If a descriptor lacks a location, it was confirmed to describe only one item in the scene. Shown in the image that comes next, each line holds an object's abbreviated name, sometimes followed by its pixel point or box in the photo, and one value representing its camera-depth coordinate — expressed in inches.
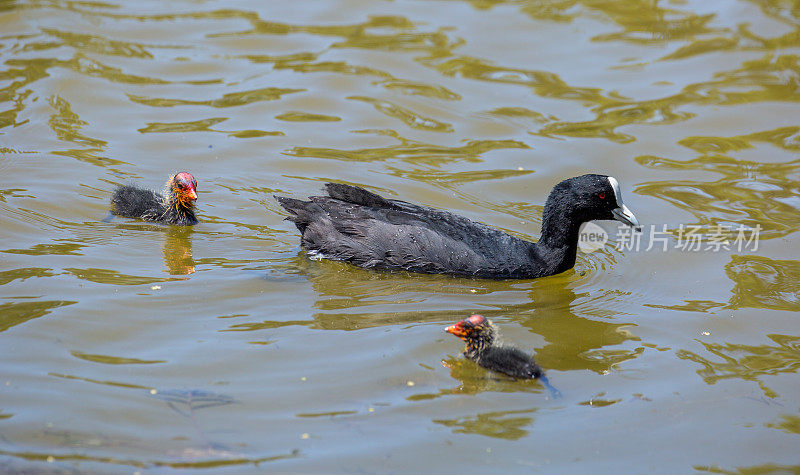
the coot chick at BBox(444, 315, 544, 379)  446.6
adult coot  569.9
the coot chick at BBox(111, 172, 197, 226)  619.8
